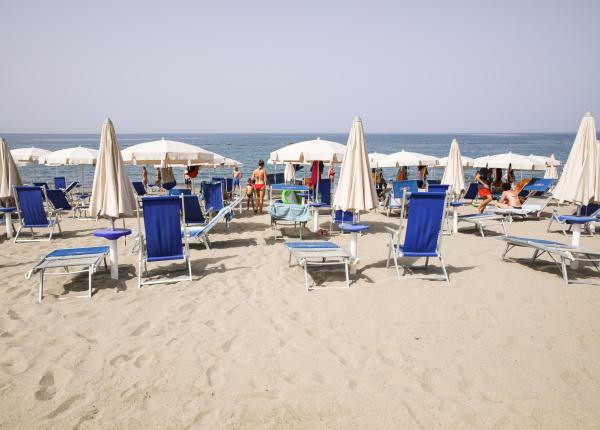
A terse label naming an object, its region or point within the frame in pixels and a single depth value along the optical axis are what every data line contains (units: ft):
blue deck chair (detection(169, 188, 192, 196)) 33.55
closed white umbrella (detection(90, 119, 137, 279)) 17.34
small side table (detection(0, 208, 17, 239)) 26.45
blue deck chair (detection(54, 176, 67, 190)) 50.72
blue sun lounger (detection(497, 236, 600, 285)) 17.49
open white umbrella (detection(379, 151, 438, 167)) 40.73
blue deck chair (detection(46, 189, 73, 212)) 32.17
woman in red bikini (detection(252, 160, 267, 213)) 37.86
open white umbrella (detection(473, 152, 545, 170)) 41.96
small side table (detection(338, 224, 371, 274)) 18.35
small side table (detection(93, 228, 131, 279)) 16.94
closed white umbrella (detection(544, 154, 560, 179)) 56.04
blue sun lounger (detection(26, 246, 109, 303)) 15.34
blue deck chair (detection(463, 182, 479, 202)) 45.83
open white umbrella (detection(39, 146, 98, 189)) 39.22
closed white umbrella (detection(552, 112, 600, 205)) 21.40
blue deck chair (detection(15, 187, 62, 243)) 25.46
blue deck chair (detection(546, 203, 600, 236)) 27.92
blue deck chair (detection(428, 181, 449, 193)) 32.67
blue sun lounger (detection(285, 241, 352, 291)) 17.23
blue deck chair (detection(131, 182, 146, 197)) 45.60
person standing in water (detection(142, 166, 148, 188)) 62.40
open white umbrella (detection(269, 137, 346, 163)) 27.86
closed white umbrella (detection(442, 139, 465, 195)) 37.32
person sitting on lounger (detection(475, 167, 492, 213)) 33.11
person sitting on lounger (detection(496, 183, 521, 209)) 33.22
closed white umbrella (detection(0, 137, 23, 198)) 26.86
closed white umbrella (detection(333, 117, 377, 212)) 19.44
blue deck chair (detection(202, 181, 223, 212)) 30.89
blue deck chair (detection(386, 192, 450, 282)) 17.34
